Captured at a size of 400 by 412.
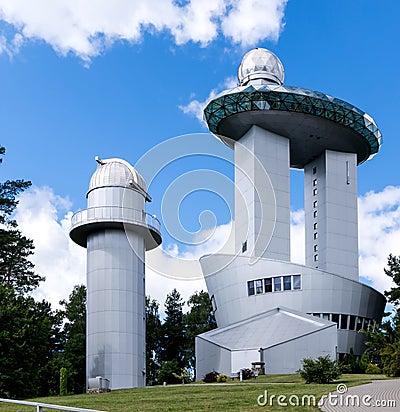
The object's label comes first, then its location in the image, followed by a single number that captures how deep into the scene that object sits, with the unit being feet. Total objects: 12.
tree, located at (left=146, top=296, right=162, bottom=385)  229.86
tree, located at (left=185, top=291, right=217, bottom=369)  227.40
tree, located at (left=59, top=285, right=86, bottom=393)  182.29
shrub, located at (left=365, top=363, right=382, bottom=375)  136.03
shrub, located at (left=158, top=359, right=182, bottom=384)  173.17
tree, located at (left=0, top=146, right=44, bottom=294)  174.62
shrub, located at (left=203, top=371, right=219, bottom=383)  122.72
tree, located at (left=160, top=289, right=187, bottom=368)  231.91
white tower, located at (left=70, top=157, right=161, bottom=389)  136.67
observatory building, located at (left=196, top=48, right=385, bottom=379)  150.61
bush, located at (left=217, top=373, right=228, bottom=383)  120.04
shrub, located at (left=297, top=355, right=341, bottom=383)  87.00
